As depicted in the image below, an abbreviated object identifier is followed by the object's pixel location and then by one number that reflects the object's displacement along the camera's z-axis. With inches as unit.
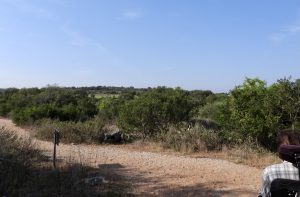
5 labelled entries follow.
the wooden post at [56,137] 234.3
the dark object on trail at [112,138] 379.3
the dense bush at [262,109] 295.7
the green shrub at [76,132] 372.9
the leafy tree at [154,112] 382.5
